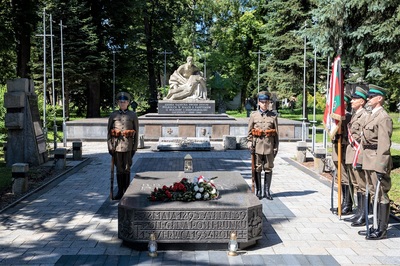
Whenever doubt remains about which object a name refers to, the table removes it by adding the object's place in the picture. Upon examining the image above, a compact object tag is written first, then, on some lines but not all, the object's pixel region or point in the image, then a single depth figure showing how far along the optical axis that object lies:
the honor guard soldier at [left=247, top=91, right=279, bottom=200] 8.74
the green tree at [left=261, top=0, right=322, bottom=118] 30.75
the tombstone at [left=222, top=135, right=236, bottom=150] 18.20
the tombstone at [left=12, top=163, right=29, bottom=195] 9.69
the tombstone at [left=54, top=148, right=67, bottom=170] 12.87
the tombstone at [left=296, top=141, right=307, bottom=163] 14.48
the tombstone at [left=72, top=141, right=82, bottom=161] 14.98
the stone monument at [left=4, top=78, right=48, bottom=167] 13.03
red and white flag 7.38
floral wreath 6.13
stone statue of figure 25.36
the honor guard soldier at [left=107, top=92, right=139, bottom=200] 8.68
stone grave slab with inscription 5.77
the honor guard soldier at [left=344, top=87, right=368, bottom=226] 7.02
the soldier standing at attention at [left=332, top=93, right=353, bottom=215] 7.84
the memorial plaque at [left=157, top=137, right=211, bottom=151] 17.77
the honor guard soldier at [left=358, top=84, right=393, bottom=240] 6.26
